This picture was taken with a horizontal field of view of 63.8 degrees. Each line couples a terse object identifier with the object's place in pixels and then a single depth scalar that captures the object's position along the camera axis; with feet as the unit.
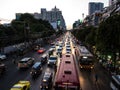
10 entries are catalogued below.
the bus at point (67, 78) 37.30
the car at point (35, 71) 58.81
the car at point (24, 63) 68.75
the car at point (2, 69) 62.16
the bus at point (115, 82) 37.51
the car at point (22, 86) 40.79
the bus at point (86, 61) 65.88
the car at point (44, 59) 79.47
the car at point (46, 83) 45.58
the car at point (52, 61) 72.71
